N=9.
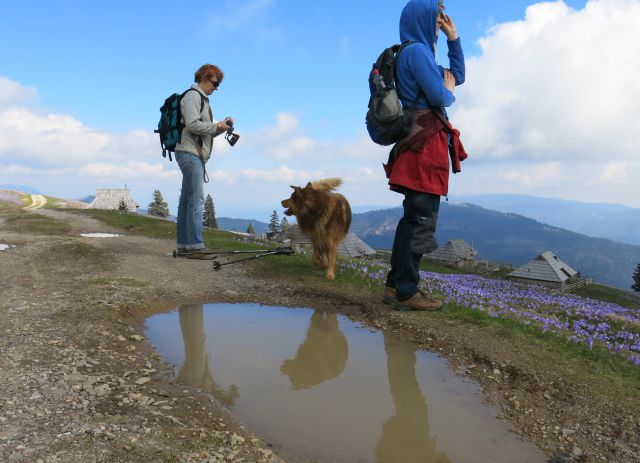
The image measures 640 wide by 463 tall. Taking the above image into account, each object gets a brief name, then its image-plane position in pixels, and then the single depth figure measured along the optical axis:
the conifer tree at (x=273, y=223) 84.97
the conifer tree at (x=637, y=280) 75.90
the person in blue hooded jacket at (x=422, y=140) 5.98
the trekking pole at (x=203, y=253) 9.98
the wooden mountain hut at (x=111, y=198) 68.06
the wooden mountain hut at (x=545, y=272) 66.06
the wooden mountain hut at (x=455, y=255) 80.56
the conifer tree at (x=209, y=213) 71.50
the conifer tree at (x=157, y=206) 67.31
